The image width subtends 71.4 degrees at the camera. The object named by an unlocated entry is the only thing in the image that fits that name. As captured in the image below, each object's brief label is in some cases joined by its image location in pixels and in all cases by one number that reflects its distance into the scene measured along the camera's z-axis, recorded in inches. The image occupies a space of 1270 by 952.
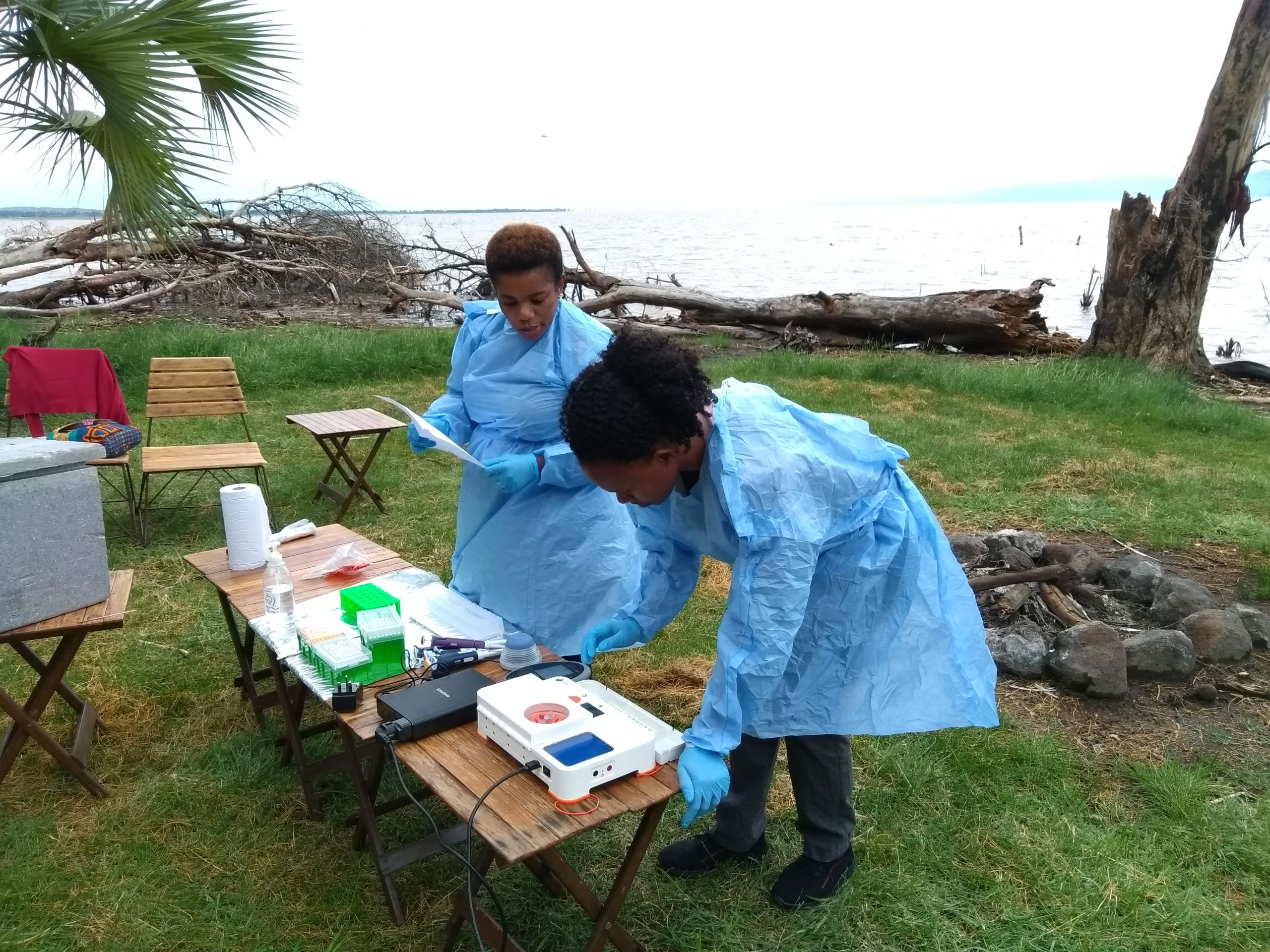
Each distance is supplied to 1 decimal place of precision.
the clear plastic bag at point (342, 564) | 108.2
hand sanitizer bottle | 94.8
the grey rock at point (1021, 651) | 131.3
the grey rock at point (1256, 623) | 137.3
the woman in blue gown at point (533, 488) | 100.6
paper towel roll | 107.0
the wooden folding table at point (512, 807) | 59.6
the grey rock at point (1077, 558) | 152.2
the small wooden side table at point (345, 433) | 206.5
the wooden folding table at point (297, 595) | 100.9
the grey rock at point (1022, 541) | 158.7
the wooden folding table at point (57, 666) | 93.7
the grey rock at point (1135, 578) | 148.6
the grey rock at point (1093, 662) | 125.1
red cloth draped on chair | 205.2
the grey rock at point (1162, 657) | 127.7
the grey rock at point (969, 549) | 159.3
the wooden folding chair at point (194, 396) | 205.0
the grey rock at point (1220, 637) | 131.4
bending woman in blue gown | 63.3
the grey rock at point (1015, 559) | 152.3
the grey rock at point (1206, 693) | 124.1
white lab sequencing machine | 63.0
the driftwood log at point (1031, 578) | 146.4
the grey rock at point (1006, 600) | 142.3
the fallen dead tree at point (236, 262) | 448.8
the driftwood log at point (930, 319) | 423.2
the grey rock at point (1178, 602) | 140.2
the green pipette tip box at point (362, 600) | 92.8
